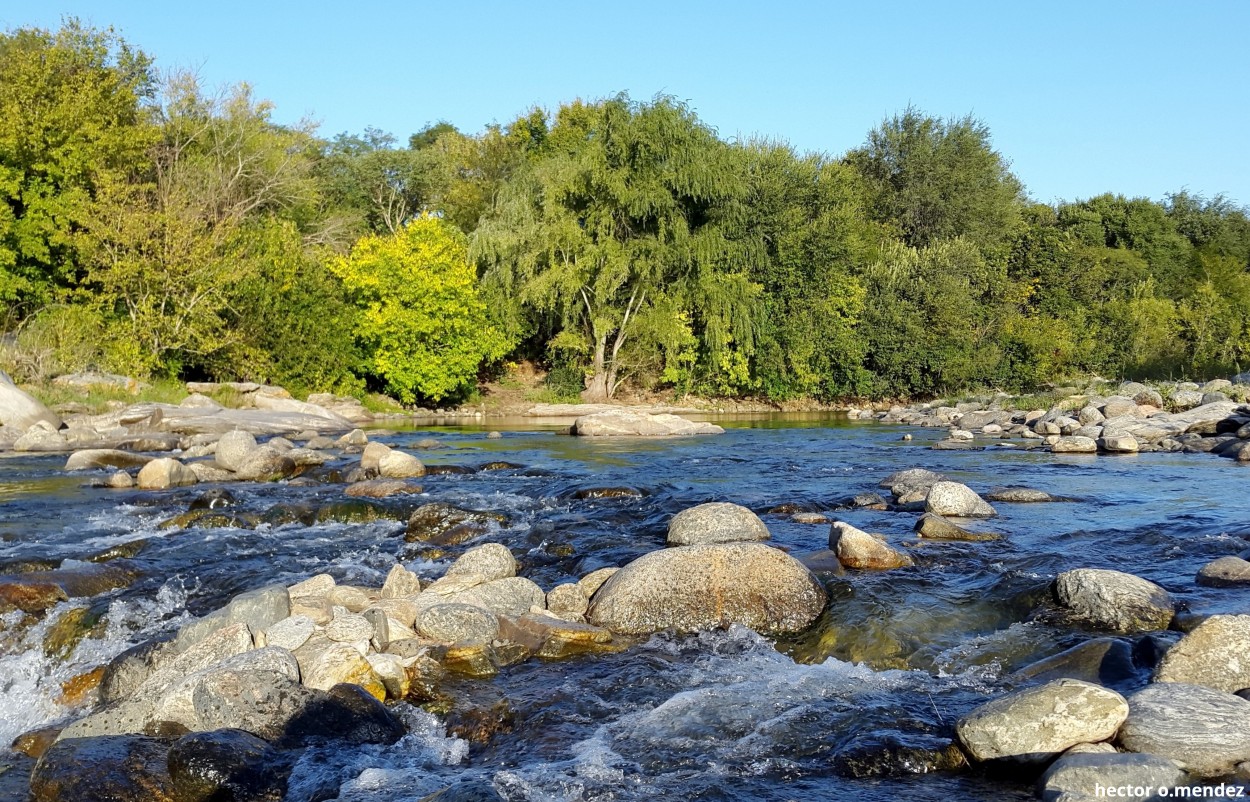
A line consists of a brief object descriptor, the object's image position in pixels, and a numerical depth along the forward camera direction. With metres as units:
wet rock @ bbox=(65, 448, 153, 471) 16.53
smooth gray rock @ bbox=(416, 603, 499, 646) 7.21
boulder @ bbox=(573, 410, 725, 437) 25.73
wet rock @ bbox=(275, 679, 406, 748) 5.60
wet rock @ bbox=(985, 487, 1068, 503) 12.82
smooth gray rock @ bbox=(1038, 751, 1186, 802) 4.43
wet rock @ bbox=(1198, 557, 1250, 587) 8.04
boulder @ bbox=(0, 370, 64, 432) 20.27
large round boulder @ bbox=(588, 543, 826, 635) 7.64
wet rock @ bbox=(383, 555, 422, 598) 8.46
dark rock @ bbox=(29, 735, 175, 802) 4.84
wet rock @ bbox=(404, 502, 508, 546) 11.13
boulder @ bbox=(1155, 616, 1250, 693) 5.69
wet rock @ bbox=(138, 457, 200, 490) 14.65
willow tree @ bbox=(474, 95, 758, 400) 34.53
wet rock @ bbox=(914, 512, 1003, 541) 10.24
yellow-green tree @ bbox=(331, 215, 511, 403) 33.69
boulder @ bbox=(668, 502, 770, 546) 10.22
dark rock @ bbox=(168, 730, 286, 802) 4.93
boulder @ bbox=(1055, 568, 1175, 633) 7.14
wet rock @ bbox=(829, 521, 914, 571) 9.12
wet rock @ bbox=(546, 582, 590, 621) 8.12
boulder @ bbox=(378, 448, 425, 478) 15.79
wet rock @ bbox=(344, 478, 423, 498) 13.61
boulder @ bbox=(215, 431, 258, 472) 16.02
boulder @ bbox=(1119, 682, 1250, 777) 4.75
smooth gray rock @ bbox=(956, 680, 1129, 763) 4.99
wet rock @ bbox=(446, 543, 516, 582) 8.89
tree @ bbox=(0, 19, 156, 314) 27.55
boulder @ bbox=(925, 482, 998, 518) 11.48
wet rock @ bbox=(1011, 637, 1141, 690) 6.14
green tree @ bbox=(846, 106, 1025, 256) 49.00
